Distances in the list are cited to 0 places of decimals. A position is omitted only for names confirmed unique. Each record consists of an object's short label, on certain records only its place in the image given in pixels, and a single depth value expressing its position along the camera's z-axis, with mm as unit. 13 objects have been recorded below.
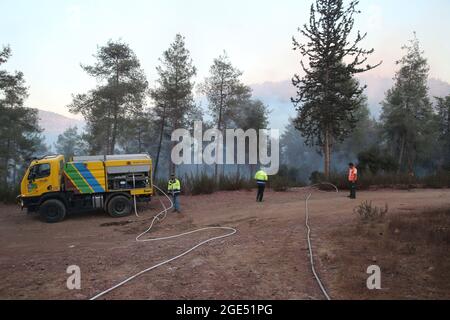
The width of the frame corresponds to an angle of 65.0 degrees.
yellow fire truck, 14109
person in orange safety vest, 14954
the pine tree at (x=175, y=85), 31234
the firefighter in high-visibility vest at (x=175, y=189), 14977
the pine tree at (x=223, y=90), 35594
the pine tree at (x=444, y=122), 44625
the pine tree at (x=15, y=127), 32438
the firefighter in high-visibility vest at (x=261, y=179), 15828
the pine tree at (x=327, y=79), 21219
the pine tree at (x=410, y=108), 36062
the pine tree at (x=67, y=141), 80438
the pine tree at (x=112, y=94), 28875
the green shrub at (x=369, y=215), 9502
